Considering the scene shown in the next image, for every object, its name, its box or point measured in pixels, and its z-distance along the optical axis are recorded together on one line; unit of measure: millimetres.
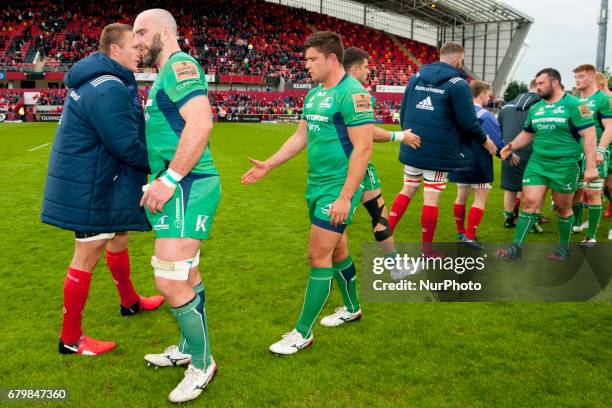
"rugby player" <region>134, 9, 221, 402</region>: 2814
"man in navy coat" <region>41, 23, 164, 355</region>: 3301
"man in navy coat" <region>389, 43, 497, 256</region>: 5188
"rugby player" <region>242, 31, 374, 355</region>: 3377
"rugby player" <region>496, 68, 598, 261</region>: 5562
